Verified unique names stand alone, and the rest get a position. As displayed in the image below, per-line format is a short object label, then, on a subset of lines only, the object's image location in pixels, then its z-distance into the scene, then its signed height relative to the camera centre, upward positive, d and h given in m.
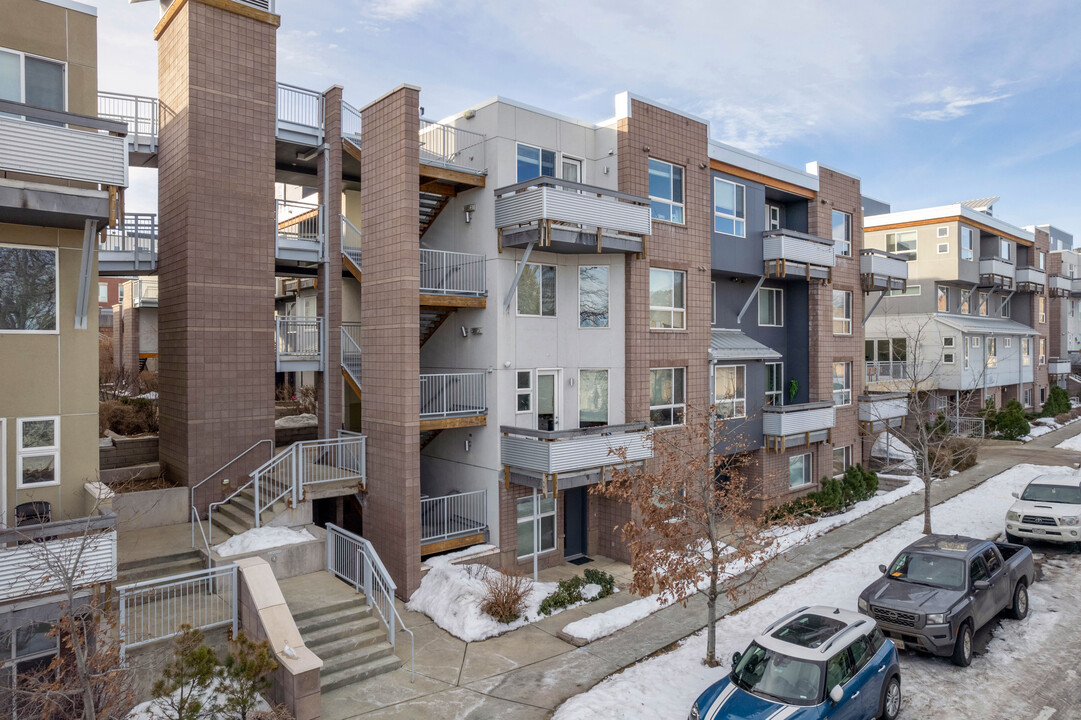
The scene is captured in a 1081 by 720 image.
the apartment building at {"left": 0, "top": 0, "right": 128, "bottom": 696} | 11.06 +1.92
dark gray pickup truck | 11.52 -4.32
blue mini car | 8.84 -4.41
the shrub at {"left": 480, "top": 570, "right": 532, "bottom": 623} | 14.28 -5.11
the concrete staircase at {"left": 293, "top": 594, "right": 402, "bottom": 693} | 11.86 -5.16
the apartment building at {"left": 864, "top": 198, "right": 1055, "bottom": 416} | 35.72 +3.17
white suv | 17.38 -4.02
